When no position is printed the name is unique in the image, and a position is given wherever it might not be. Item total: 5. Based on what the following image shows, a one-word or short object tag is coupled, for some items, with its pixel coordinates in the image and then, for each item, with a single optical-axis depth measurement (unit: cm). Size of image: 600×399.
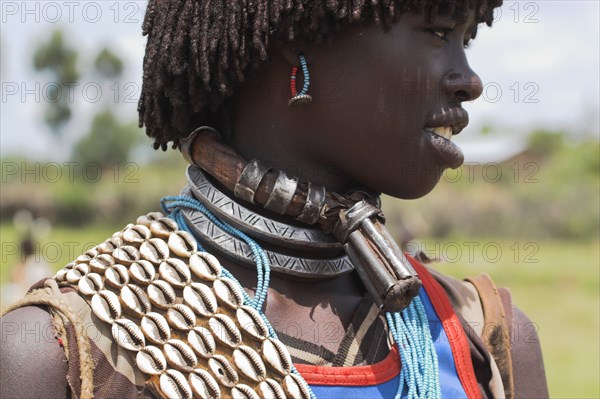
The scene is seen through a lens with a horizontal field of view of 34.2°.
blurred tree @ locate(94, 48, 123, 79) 3947
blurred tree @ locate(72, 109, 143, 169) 3912
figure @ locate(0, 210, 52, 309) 928
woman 210
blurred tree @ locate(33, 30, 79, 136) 3919
